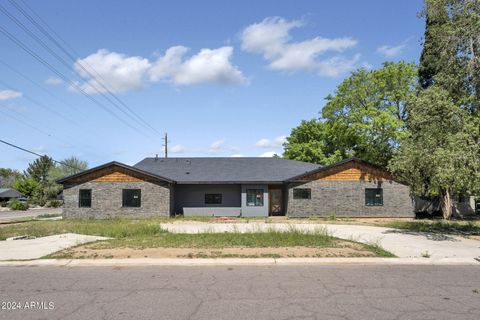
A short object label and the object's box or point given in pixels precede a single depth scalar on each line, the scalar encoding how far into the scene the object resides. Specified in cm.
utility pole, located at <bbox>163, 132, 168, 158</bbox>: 5505
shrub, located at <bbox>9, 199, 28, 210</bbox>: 5200
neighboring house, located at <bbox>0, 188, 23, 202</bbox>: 7148
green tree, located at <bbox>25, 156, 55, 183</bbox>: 9644
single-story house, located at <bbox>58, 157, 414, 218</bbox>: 3059
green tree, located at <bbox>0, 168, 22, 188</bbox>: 11015
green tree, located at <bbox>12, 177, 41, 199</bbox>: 7462
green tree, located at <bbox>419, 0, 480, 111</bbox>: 1741
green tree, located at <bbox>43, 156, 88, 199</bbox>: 7268
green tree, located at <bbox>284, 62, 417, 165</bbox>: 3747
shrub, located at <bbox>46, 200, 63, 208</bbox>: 5862
